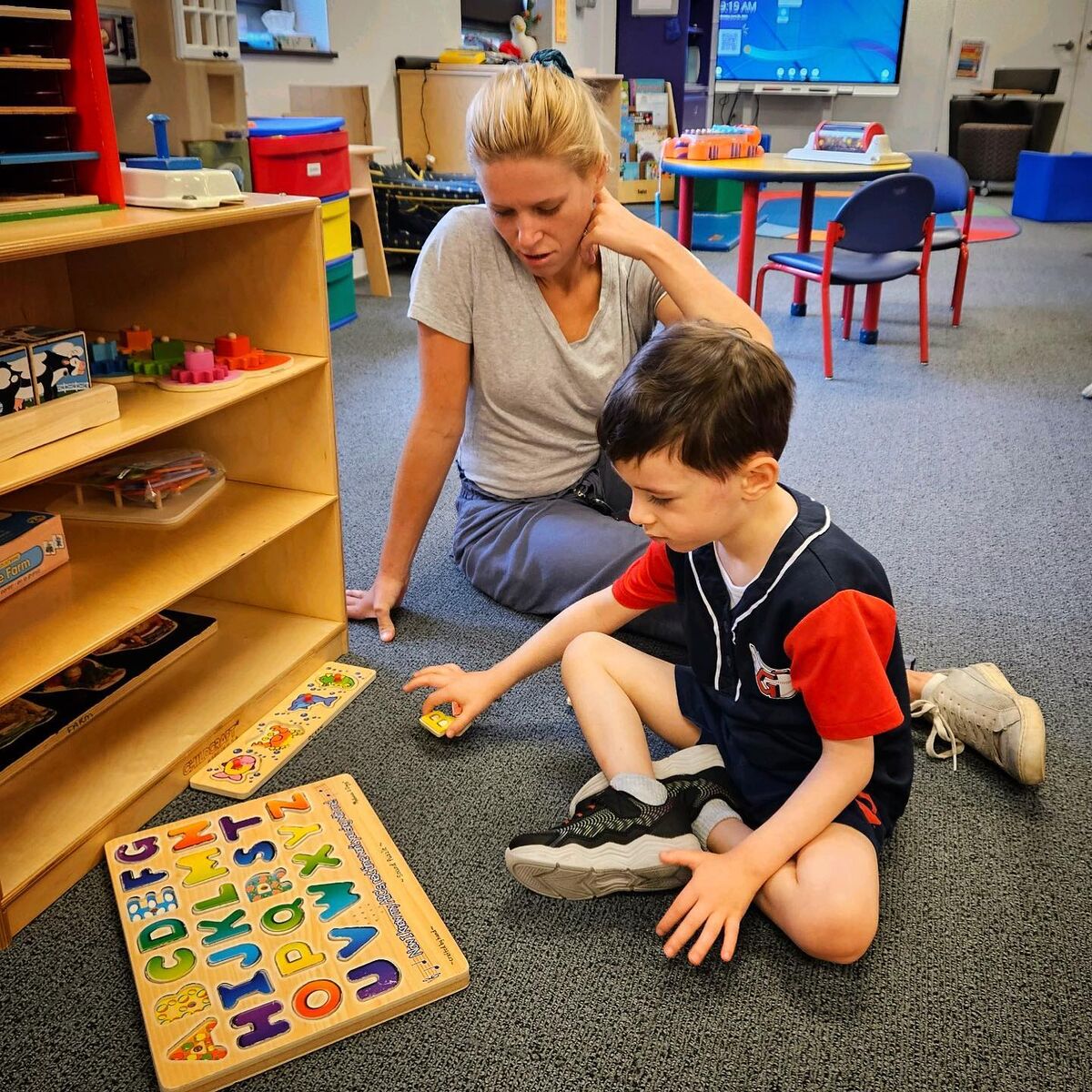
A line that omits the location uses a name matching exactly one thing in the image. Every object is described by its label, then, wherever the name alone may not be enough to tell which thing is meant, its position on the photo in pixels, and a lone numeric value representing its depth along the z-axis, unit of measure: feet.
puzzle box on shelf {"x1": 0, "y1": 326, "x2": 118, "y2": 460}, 3.56
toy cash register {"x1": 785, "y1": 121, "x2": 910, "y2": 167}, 11.55
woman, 4.37
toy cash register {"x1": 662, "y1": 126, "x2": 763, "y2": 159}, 11.22
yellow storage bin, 11.26
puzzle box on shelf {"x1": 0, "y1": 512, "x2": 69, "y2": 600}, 4.03
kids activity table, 10.47
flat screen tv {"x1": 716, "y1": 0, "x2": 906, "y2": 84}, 27.61
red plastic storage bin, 9.84
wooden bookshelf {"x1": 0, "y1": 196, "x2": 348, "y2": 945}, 3.69
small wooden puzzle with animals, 4.31
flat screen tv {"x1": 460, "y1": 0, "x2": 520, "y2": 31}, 17.74
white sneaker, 4.25
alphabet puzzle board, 3.08
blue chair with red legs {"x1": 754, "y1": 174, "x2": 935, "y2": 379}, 10.03
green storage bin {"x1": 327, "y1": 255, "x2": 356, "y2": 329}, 11.53
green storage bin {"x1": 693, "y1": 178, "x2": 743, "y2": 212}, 18.85
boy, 3.22
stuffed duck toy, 17.72
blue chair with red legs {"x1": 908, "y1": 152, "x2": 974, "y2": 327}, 12.22
